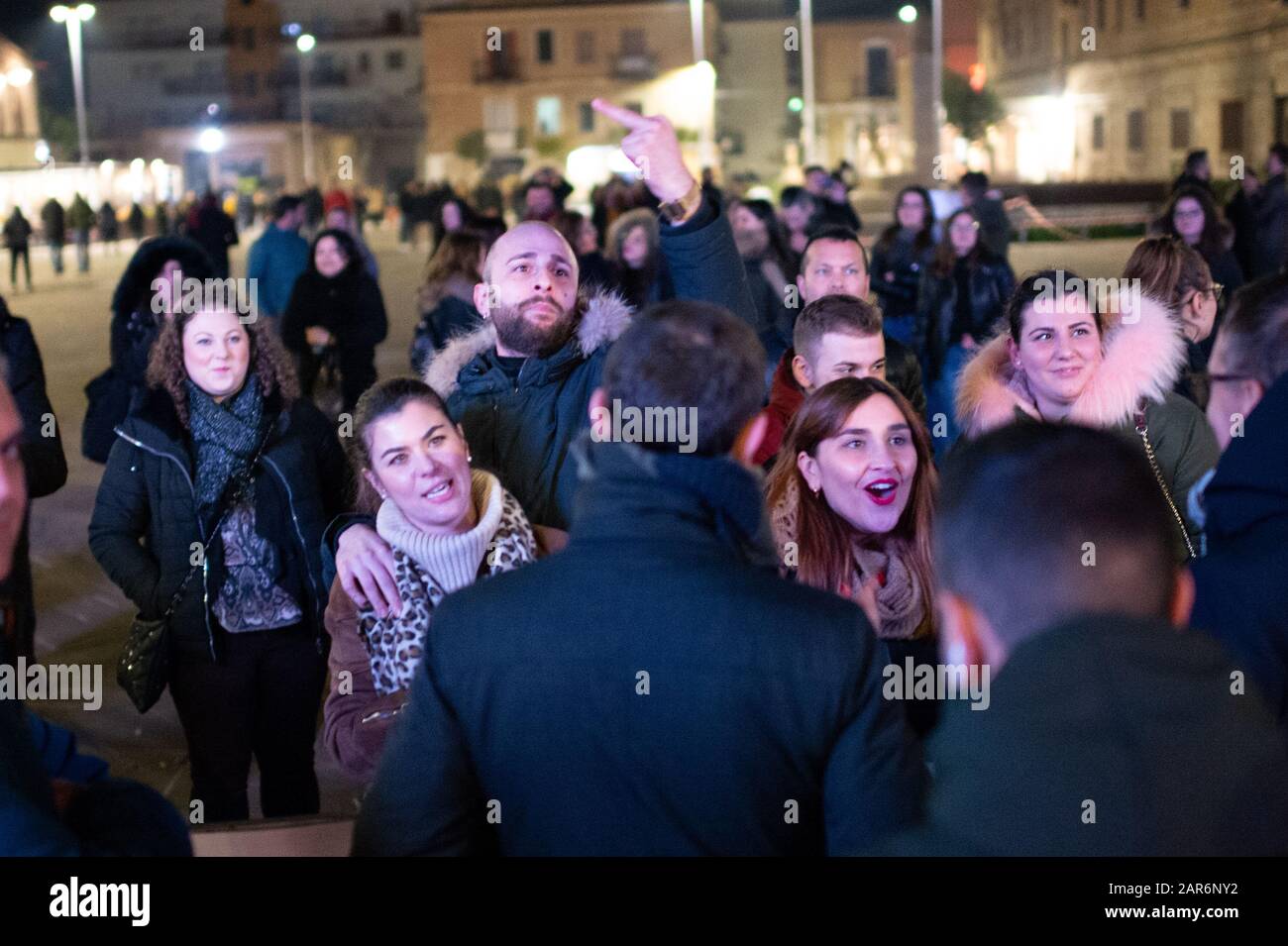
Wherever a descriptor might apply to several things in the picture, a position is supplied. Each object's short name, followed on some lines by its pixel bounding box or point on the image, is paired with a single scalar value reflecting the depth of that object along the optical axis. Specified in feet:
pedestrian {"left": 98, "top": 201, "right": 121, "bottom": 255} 130.41
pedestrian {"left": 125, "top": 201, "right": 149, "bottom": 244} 128.06
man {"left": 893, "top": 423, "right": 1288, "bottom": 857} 5.36
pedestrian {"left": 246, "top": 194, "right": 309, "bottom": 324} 39.45
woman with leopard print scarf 10.78
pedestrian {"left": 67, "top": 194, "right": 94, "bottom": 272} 107.96
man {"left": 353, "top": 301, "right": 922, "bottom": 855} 7.08
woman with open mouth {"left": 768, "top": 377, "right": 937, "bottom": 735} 11.90
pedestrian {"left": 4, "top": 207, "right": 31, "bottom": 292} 91.15
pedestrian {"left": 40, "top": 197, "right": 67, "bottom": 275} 103.96
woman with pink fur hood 14.17
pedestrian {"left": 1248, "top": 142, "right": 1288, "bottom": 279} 45.06
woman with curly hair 14.14
